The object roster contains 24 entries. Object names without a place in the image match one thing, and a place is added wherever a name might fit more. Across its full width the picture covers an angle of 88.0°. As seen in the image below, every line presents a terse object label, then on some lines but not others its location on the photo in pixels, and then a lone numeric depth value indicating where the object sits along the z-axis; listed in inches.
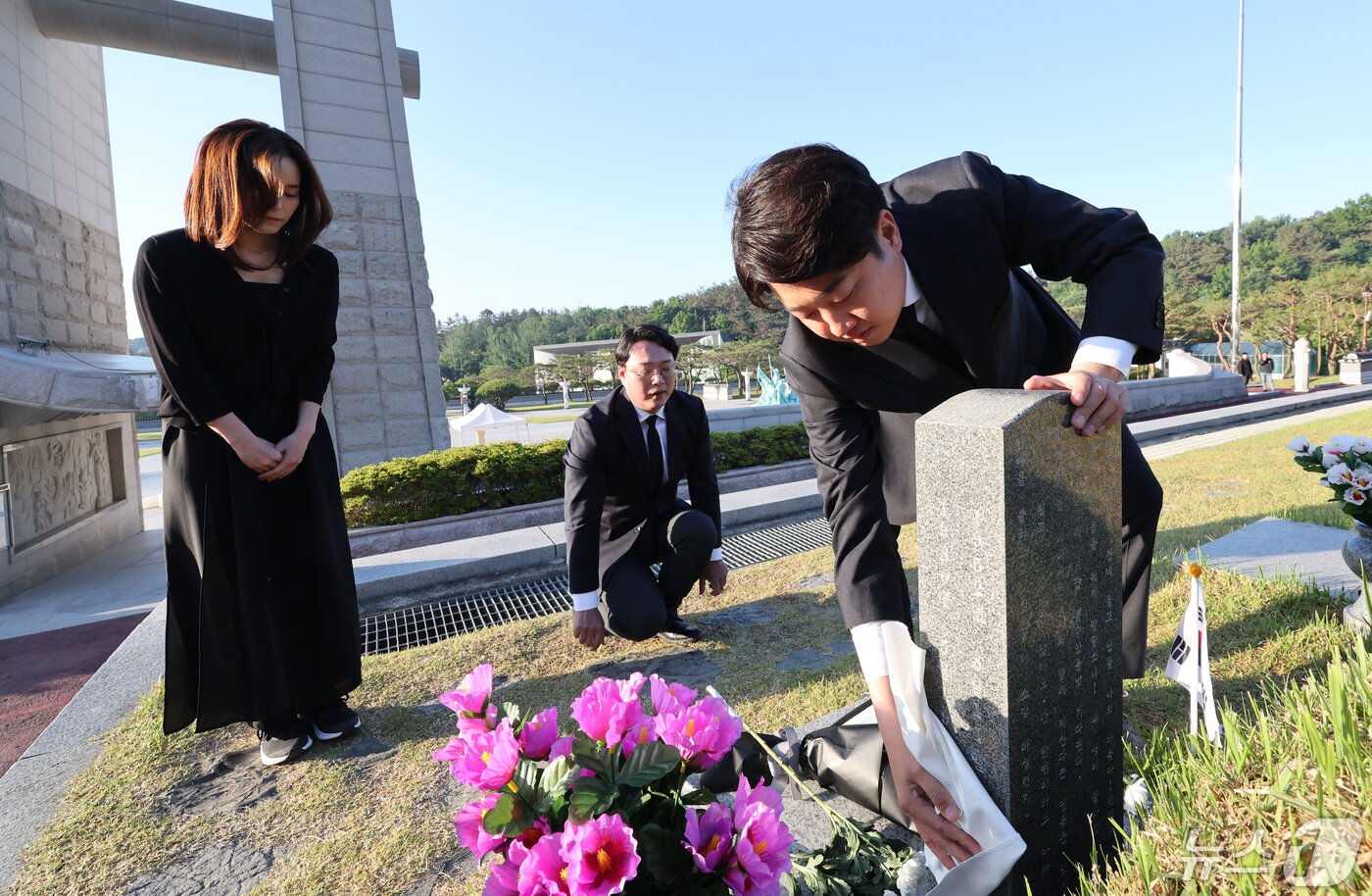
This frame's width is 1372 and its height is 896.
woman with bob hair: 90.8
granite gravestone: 52.2
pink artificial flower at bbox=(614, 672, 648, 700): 46.1
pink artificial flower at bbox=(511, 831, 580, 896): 36.0
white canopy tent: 404.8
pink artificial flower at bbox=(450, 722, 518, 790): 40.4
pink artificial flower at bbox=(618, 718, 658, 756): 43.4
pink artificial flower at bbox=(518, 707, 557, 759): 44.7
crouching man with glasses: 127.6
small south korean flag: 64.8
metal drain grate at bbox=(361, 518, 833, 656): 149.8
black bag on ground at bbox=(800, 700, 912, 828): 67.9
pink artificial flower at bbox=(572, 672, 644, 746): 43.3
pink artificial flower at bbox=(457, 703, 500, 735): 44.1
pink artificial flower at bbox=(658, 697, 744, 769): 43.4
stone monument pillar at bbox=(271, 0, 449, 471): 289.0
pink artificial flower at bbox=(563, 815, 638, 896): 34.7
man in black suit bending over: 53.2
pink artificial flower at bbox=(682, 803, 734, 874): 38.9
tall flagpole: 783.1
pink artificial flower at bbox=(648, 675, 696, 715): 45.8
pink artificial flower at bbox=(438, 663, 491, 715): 44.6
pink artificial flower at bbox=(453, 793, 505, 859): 40.8
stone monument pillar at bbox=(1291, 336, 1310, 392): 791.7
